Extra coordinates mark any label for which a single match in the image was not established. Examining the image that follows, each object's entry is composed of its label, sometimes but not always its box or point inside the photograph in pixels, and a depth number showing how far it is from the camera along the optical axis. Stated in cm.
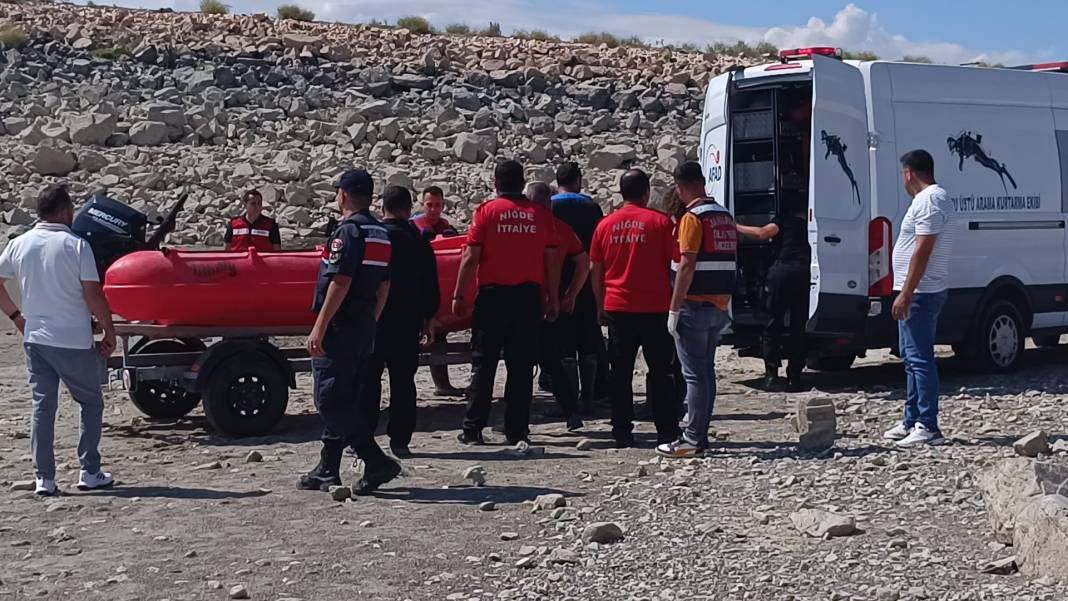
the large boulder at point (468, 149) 2861
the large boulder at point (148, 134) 2961
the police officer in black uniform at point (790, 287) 1189
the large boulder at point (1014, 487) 645
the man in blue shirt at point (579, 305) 1084
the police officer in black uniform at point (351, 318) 780
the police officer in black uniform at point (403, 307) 916
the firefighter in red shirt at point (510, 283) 952
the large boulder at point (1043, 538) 578
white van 1162
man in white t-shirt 901
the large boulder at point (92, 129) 2933
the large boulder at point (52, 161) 2755
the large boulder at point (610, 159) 2816
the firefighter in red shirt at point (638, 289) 930
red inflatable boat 1019
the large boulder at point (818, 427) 923
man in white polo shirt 817
